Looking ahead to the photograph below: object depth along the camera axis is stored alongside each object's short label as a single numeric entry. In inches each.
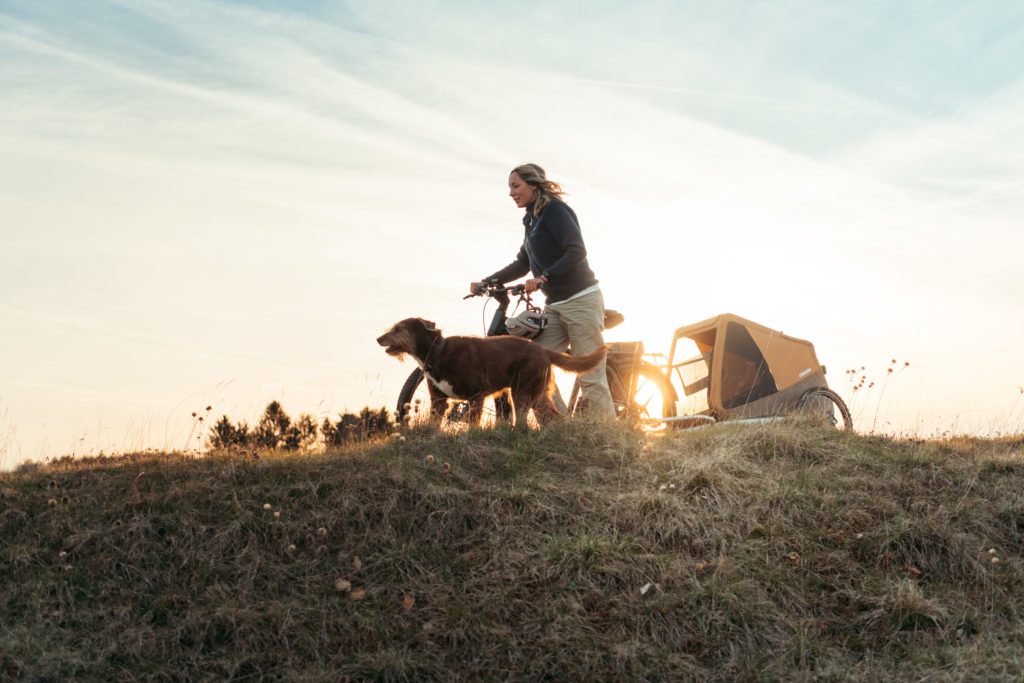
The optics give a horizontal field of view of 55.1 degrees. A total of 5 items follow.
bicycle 362.0
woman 361.7
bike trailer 444.8
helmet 369.4
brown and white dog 342.0
